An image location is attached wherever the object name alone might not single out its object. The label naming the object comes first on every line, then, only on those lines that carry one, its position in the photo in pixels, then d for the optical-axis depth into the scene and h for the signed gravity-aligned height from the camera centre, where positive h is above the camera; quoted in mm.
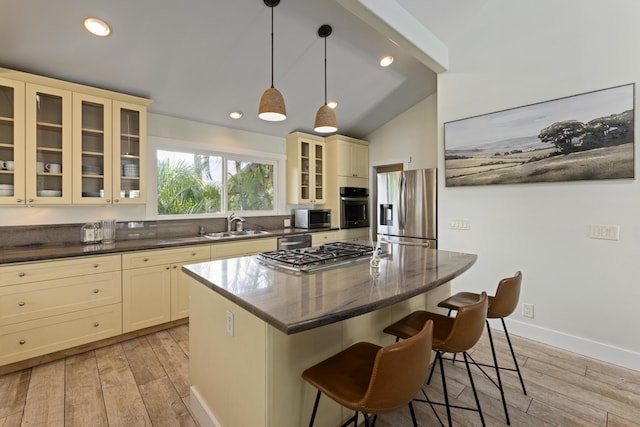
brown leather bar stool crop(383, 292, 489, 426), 1379 -633
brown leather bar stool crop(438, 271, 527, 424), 1780 -558
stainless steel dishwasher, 3845 -371
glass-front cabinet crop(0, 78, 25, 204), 2387 +658
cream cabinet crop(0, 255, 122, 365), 2184 -737
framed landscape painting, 2295 +674
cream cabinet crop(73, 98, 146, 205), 2702 +670
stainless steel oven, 4723 +135
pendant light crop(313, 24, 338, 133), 2320 +790
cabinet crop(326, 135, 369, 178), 4699 +1024
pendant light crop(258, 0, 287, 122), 1956 +774
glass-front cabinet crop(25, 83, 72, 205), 2463 +651
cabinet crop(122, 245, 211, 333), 2693 -703
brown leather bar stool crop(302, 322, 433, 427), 992 -658
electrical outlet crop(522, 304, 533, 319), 2776 -960
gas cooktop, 1739 -287
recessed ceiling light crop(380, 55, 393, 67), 3378 +1868
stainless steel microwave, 4453 -46
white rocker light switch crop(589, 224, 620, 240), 2348 -160
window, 3562 +461
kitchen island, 1172 -563
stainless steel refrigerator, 3629 +104
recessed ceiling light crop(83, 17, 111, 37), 2213 +1525
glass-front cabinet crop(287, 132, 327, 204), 4488 +767
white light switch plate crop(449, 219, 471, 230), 3188 -117
